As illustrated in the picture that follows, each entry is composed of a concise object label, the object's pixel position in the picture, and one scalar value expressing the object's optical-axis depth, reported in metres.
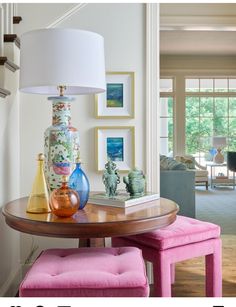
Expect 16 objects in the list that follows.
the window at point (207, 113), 9.51
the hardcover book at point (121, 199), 2.00
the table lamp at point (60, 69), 1.95
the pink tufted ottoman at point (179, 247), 2.07
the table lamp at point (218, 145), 8.75
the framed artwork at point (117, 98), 2.74
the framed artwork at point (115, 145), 2.76
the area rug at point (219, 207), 4.76
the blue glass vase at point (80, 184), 1.94
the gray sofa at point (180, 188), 4.43
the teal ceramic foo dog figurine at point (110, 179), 2.12
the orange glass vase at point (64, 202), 1.76
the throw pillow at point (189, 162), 8.03
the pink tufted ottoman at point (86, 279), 1.53
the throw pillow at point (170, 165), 4.54
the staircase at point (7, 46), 2.33
